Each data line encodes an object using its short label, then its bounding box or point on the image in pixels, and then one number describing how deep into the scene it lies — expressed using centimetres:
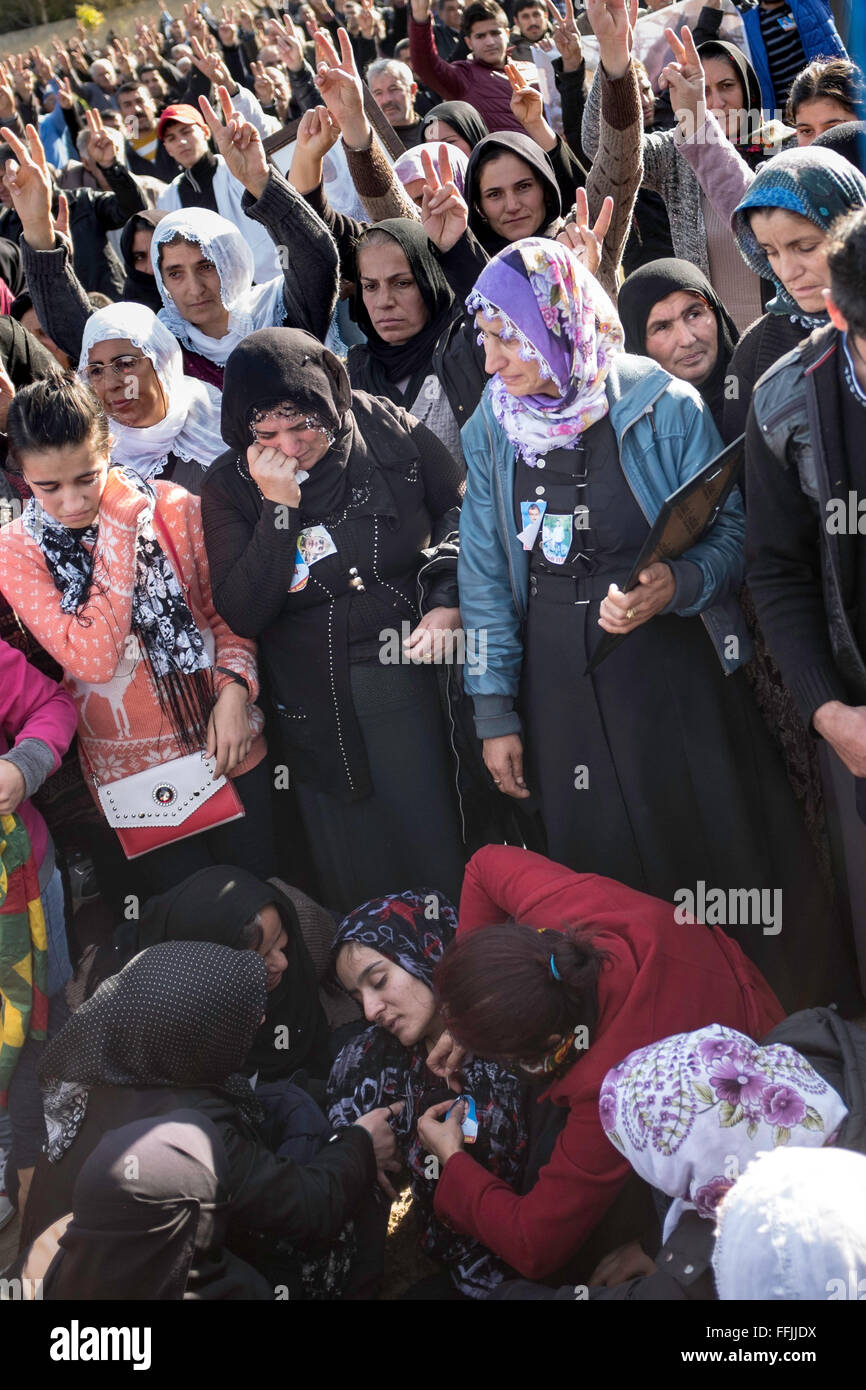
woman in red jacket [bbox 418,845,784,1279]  214
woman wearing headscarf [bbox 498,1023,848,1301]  183
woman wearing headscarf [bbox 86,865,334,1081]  266
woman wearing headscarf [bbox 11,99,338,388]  342
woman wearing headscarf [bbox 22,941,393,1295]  216
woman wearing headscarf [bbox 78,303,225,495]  319
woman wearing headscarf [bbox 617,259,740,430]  291
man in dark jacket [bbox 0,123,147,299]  602
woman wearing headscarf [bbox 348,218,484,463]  318
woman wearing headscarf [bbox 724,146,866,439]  234
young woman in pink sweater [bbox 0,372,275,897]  269
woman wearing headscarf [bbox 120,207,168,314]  480
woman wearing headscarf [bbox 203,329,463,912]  271
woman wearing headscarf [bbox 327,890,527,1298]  238
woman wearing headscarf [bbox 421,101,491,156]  487
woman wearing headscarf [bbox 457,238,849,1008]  244
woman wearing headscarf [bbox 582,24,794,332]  341
